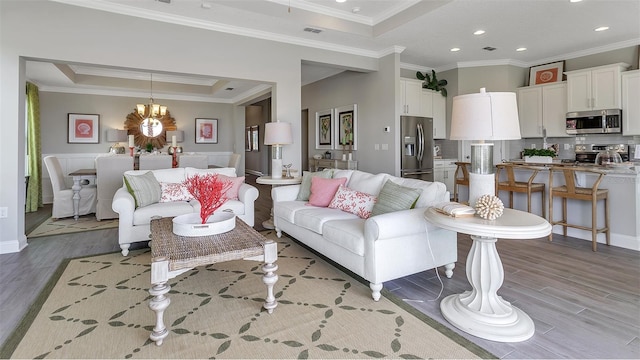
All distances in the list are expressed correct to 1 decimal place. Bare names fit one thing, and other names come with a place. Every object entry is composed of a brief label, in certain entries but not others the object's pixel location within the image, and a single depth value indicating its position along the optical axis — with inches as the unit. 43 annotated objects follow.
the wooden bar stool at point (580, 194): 140.3
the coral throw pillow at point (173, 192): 159.6
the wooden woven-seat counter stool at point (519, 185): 164.1
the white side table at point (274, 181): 172.1
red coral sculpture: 97.4
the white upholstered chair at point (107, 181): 201.3
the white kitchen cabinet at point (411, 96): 243.4
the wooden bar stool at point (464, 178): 200.0
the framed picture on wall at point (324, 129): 290.7
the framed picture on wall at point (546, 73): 243.8
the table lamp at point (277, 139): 180.9
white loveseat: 137.0
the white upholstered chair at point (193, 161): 233.9
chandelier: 307.4
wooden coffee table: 75.1
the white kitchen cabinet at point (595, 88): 208.7
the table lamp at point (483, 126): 82.5
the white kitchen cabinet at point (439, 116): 272.3
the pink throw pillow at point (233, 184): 166.6
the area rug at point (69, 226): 174.4
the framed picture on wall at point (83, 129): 298.5
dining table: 207.2
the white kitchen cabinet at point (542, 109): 237.3
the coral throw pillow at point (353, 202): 125.7
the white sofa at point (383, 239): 95.3
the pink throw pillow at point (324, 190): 145.3
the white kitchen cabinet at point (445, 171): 262.4
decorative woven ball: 80.9
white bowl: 94.8
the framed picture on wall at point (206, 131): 360.8
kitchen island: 138.6
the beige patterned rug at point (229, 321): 72.4
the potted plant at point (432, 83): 269.0
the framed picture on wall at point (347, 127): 258.5
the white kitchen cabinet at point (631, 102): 201.6
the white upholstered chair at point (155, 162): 218.1
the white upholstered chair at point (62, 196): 203.5
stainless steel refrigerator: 231.3
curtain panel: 230.5
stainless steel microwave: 209.5
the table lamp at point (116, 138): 309.7
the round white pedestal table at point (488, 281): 74.3
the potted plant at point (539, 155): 207.4
